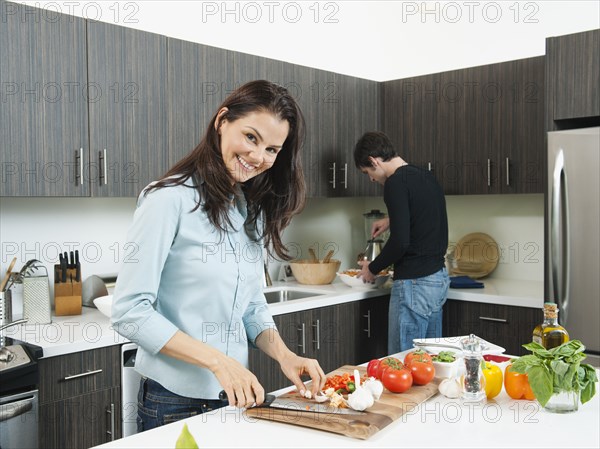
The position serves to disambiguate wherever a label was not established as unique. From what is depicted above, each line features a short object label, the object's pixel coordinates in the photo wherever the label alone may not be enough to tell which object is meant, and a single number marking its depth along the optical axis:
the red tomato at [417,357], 1.80
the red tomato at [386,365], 1.75
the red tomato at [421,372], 1.76
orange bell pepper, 1.69
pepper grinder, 1.65
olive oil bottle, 1.83
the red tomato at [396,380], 1.71
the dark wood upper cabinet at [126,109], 2.77
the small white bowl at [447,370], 1.86
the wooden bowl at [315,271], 3.88
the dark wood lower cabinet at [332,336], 3.21
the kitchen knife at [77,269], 2.87
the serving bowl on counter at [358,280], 3.71
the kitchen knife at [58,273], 2.86
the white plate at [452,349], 2.04
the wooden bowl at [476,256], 4.15
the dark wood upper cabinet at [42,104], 2.51
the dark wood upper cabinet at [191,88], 3.05
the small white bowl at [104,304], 2.69
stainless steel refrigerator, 3.02
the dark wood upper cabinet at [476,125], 3.58
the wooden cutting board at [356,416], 1.44
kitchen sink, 3.77
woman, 1.51
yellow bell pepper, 1.70
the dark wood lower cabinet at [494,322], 3.36
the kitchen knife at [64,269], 2.85
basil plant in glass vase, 1.56
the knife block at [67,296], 2.85
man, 3.32
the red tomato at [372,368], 1.79
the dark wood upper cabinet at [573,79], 3.05
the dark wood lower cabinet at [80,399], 2.31
